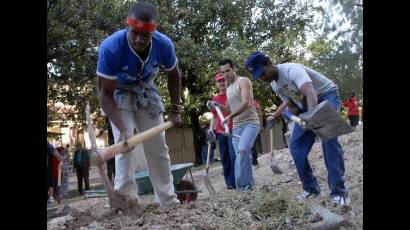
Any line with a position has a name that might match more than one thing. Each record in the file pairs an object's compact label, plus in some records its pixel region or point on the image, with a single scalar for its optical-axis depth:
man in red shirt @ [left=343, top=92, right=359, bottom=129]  12.20
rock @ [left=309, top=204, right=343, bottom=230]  3.32
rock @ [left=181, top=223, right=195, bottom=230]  3.40
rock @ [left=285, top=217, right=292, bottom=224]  3.45
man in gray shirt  4.22
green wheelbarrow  6.24
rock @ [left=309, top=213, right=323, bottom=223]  3.43
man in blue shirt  3.83
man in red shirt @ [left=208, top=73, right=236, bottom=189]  6.53
